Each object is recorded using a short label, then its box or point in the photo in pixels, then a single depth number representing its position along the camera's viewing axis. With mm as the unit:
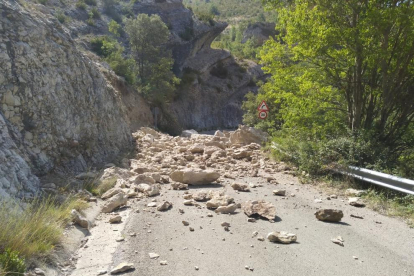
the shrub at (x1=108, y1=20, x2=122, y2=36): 40097
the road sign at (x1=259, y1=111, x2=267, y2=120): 18647
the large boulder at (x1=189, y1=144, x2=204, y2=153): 13547
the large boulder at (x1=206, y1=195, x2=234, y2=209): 6832
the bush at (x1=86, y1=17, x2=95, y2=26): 42438
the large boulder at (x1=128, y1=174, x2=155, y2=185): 9125
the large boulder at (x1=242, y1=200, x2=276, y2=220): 6090
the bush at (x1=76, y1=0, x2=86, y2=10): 44188
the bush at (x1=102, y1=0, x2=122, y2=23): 48281
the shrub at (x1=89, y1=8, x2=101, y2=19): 44247
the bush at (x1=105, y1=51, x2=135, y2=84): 31000
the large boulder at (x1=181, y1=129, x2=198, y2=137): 28850
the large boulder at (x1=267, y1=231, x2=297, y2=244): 4971
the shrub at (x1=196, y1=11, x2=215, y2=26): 59281
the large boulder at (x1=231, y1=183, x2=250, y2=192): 8375
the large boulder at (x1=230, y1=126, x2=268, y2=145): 15904
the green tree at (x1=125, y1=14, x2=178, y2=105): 34219
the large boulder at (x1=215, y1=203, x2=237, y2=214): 6527
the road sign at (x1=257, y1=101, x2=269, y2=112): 18603
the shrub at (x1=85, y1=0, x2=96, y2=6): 47031
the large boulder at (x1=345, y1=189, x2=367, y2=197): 7482
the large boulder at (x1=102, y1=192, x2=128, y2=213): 7023
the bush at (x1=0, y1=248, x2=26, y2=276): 3740
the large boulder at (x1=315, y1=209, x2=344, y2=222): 5887
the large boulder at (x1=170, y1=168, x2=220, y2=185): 9172
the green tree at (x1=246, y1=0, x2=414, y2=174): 8891
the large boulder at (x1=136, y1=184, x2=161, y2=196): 8138
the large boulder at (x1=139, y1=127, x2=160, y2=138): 22609
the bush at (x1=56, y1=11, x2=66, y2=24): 38094
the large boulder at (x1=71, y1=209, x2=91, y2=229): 5883
